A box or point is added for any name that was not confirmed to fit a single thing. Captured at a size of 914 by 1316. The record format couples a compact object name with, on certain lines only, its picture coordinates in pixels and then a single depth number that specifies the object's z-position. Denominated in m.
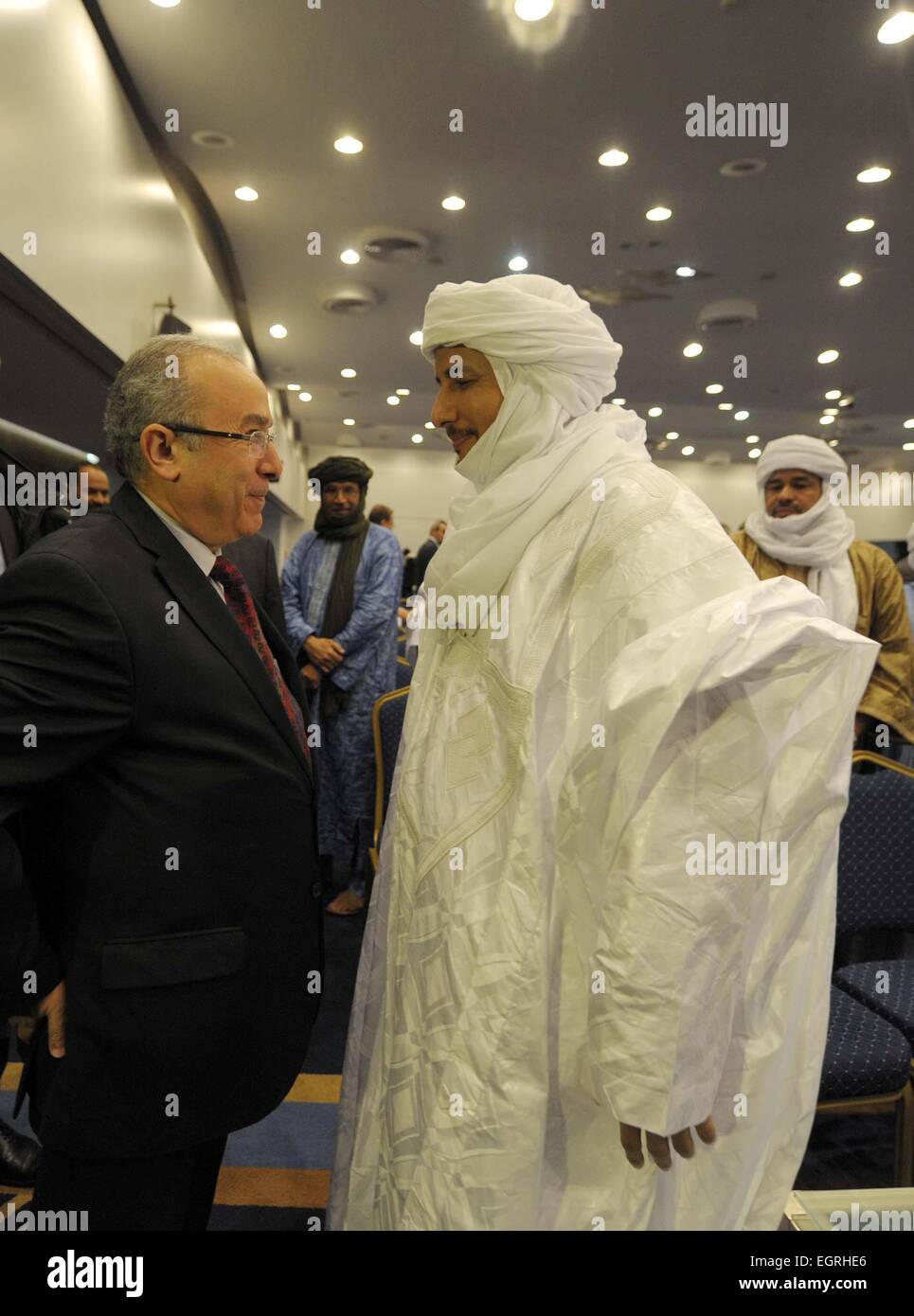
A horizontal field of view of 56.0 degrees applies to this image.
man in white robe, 0.97
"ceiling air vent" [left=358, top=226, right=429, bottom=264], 6.84
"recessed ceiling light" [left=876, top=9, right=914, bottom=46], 4.22
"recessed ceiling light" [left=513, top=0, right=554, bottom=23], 4.08
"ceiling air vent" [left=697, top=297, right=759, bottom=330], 8.18
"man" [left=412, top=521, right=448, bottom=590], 6.24
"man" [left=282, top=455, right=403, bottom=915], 3.46
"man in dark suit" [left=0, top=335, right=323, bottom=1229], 0.99
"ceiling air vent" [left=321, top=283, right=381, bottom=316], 7.99
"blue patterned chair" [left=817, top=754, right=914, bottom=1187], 1.71
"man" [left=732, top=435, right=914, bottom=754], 2.81
